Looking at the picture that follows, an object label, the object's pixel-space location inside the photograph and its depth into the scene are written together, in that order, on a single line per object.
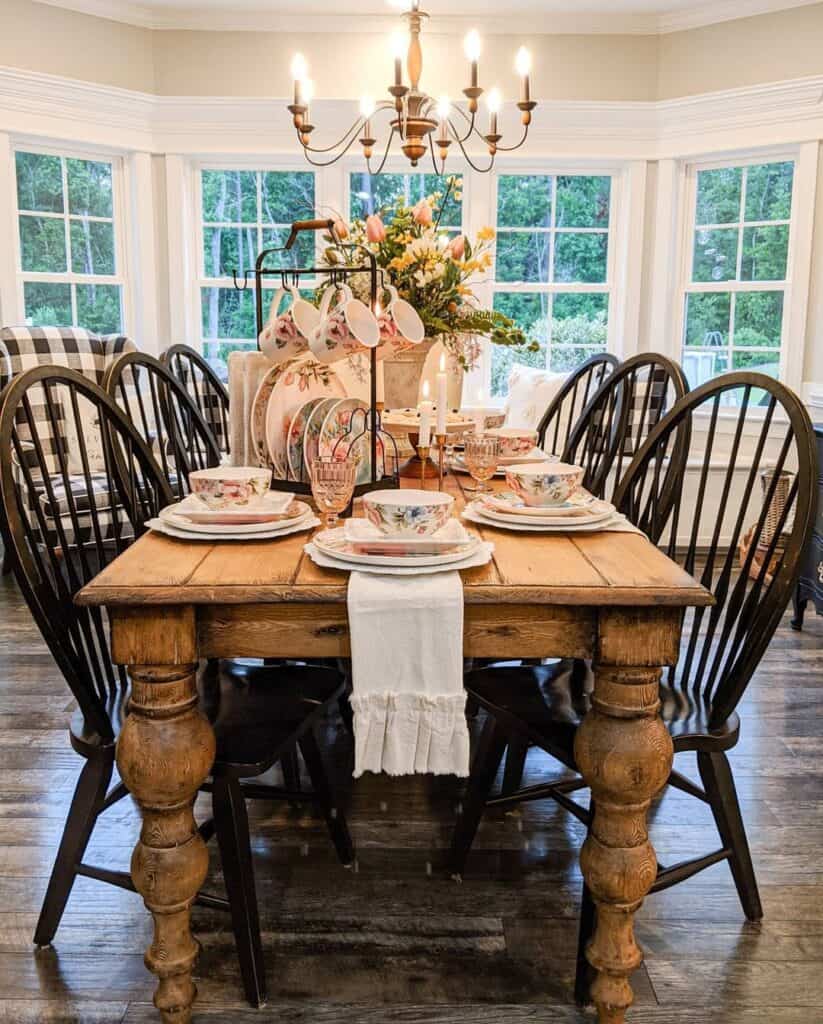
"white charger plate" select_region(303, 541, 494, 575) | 1.37
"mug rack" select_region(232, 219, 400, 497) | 1.85
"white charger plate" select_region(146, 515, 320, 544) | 1.56
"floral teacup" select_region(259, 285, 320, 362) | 1.94
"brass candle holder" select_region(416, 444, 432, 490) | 1.82
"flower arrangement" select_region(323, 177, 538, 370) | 2.34
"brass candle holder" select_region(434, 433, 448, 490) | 1.86
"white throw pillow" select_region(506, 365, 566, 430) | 4.56
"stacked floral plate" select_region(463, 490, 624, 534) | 1.67
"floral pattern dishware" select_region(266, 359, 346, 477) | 1.92
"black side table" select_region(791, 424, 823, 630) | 3.35
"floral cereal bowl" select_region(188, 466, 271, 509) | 1.64
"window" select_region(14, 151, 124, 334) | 4.74
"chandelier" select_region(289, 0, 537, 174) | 2.72
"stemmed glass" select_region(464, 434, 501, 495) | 1.92
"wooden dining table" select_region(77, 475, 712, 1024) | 1.34
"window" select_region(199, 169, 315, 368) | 5.14
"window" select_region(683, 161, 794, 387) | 4.80
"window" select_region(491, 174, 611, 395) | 5.17
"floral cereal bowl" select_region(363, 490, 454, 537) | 1.44
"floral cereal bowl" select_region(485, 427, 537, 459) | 2.31
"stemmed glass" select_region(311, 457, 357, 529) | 1.58
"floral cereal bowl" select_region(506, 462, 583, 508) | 1.74
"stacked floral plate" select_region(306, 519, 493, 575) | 1.38
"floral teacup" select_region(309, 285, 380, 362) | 1.79
